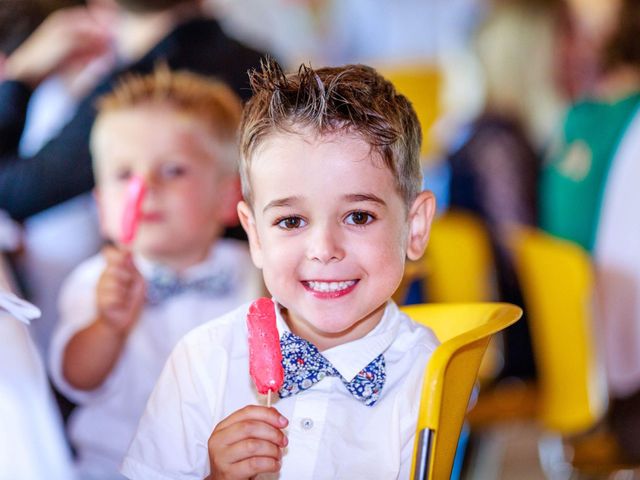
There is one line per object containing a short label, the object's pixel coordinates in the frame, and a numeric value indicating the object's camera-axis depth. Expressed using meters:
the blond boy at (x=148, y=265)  1.50
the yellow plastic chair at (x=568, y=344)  2.04
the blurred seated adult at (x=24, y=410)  1.22
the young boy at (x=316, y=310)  1.18
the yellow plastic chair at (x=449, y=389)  1.16
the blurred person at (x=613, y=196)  2.34
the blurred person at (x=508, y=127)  3.70
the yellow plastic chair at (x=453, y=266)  2.31
